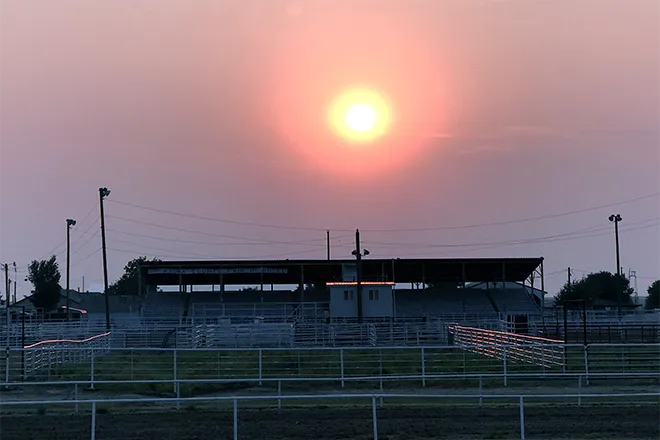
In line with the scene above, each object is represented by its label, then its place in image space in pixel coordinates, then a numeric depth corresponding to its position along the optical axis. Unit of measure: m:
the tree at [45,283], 106.94
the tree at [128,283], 172.50
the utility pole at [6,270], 118.94
